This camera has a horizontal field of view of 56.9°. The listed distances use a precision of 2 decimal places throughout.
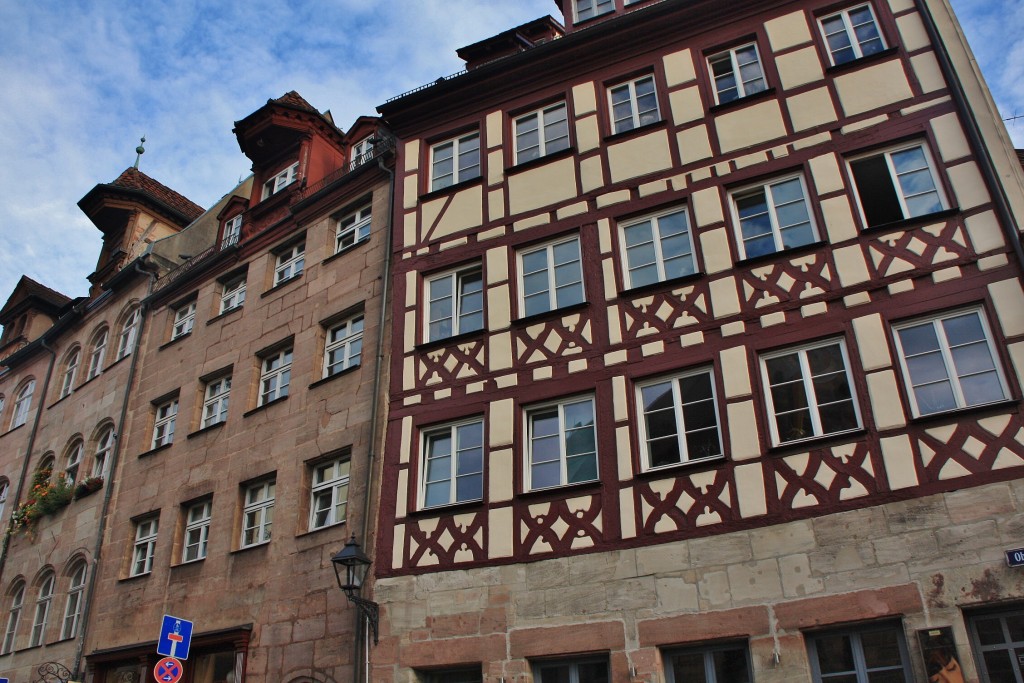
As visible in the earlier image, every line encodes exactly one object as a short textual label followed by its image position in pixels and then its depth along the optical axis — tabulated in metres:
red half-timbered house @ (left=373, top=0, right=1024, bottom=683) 9.94
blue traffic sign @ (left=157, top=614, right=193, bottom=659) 11.95
